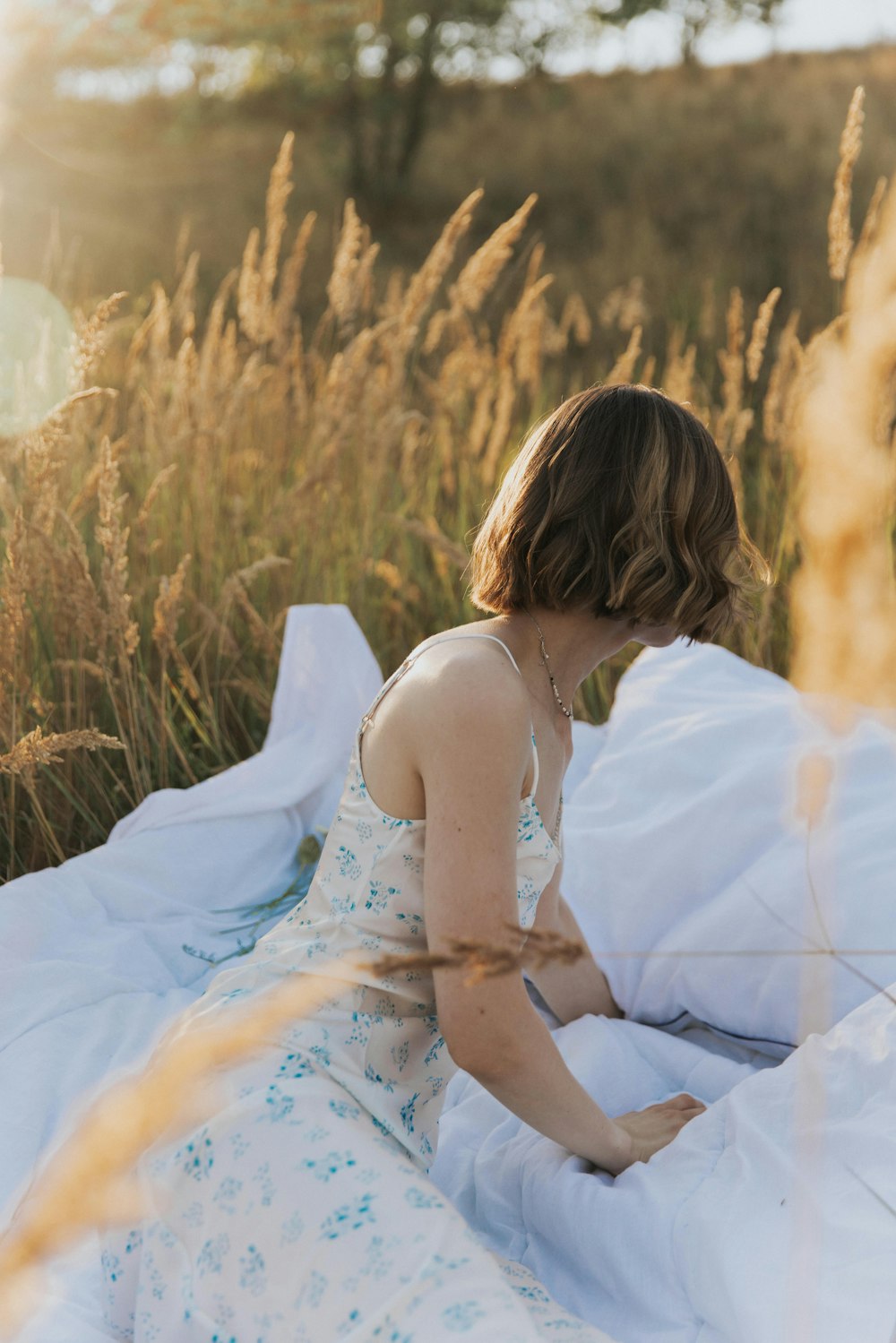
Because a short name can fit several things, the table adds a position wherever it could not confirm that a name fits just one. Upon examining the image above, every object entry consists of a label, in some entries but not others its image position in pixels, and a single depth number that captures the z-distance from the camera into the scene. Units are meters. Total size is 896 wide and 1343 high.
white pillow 1.53
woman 0.89
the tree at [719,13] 13.66
